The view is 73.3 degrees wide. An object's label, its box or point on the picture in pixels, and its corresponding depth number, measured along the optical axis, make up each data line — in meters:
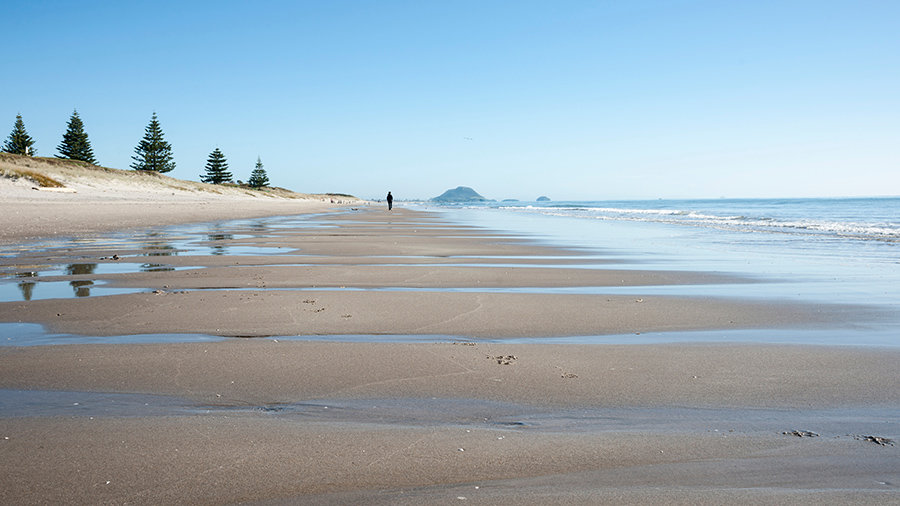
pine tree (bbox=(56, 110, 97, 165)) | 85.62
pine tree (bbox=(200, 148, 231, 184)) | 111.31
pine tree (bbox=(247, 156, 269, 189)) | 127.94
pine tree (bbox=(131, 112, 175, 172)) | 89.31
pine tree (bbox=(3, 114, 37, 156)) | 87.25
